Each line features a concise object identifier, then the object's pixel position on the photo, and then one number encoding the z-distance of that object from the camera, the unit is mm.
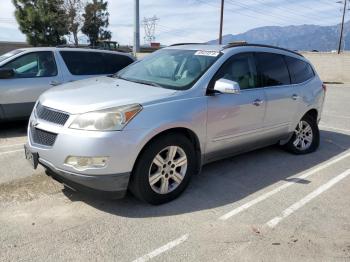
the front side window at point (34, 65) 7141
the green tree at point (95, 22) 39925
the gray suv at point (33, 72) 6961
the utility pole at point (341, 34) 54581
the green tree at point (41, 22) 38719
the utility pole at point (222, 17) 34938
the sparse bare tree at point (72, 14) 36375
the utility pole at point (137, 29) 30094
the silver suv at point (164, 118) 3631
